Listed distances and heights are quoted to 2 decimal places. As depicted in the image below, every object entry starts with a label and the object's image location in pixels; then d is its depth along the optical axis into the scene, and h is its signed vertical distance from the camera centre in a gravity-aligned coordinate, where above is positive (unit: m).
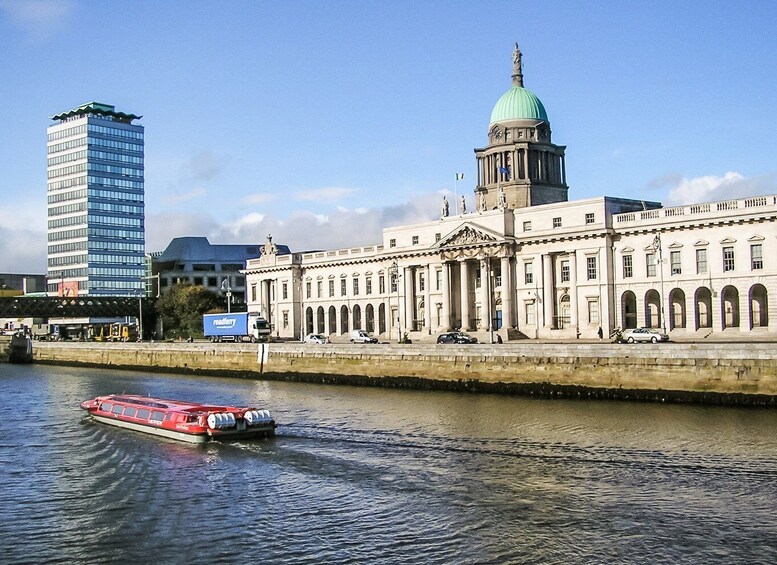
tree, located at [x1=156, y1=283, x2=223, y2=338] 154.00 +4.41
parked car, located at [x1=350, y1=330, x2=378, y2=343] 104.95 -0.92
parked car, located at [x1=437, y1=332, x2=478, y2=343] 94.88 -1.16
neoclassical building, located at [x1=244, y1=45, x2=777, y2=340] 91.38 +6.59
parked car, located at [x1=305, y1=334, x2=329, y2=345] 101.69 -0.97
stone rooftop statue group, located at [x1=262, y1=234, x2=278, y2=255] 146.38 +12.65
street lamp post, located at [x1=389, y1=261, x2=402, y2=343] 106.11 +6.23
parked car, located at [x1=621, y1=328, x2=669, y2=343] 80.94 -1.20
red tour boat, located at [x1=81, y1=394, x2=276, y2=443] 47.12 -4.43
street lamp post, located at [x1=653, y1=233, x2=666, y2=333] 85.94 +6.69
